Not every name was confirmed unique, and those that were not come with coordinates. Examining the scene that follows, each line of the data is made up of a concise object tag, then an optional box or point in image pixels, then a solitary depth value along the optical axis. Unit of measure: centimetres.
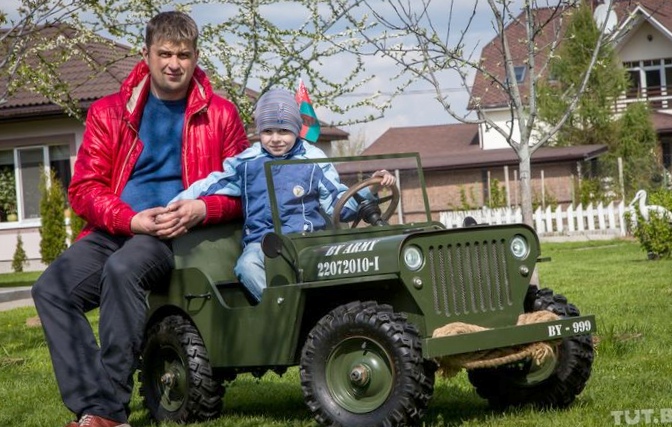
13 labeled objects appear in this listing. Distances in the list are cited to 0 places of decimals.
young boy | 584
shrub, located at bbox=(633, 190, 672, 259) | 1805
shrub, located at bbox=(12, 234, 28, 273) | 2717
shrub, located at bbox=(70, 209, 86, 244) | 2519
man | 531
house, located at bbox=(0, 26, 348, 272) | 2653
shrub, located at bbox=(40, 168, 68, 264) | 2552
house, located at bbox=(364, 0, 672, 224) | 4119
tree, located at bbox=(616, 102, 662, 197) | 4432
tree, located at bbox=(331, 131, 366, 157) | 6759
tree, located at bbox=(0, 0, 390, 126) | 1220
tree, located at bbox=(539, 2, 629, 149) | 4244
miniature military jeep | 513
